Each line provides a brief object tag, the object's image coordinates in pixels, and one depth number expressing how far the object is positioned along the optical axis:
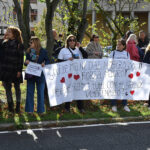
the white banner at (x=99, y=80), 7.73
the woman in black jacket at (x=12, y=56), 7.32
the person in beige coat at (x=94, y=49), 9.42
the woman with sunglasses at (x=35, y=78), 7.39
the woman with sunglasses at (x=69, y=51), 7.85
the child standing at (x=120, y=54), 8.33
